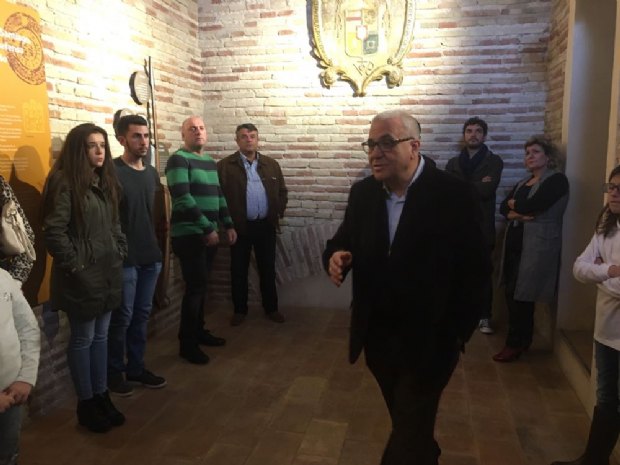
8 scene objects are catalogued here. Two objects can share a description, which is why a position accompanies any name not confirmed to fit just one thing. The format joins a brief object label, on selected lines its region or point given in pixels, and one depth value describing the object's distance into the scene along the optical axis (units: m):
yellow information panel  2.84
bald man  3.85
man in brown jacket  4.79
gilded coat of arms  4.94
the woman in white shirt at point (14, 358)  1.82
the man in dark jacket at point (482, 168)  4.47
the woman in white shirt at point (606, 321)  2.31
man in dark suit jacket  2.06
